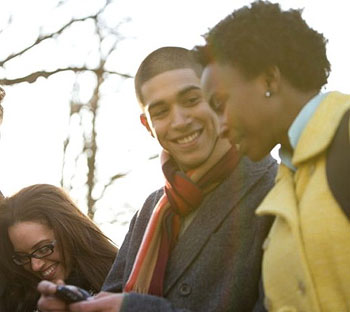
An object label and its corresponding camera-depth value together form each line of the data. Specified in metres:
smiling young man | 3.22
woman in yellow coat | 2.54
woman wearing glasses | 4.46
